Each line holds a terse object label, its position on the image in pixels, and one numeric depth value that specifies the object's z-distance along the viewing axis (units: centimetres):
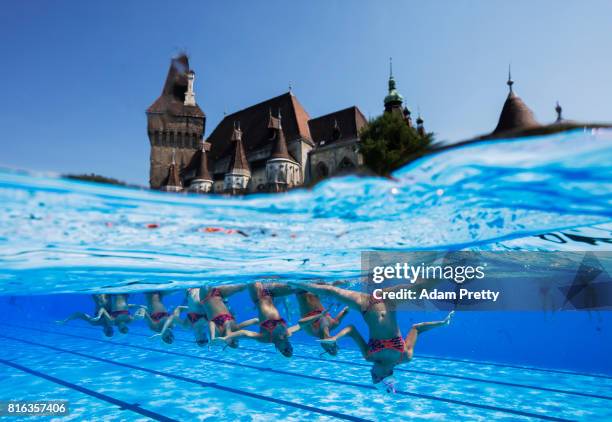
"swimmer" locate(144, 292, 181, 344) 1293
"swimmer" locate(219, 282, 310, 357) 985
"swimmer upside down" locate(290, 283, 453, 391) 827
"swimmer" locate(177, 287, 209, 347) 1190
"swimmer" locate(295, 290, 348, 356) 907
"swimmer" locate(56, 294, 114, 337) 1442
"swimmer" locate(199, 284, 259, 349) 1046
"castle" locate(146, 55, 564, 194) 3791
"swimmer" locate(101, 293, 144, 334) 1593
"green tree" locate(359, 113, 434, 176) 2733
